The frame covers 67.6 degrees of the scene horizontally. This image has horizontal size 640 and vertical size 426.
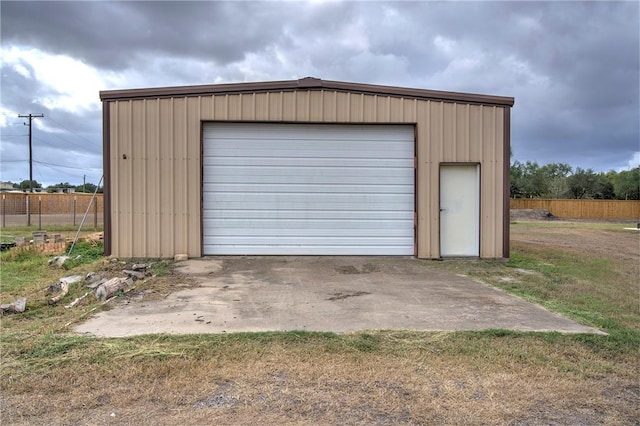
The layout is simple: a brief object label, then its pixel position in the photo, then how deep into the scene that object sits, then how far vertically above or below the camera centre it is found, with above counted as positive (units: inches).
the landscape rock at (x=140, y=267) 344.2 -44.9
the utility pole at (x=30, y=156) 1849.2 +189.8
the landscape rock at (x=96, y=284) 279.5 -47.5
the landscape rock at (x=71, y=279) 287.3 -45.9
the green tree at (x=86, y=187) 3551.2 +134.3
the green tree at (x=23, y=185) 3312.0 +145.3
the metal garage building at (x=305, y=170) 419.5 +31.7
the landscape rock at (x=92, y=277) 305.1 -47.3
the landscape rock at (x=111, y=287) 252.5 -45.6
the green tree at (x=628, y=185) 2372.0 +106.5
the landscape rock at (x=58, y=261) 380.8 -45.0
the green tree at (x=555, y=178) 2556.6 +156.3
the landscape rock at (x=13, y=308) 221.3 -48.0
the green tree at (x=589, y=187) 2556.6 +102.9
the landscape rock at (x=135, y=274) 315.0 -46.2
